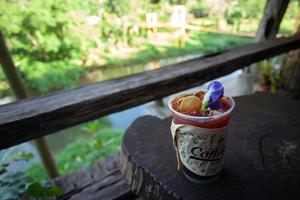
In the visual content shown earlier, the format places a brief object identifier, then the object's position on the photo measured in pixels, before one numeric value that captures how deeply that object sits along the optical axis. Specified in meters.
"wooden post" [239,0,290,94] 1.74
